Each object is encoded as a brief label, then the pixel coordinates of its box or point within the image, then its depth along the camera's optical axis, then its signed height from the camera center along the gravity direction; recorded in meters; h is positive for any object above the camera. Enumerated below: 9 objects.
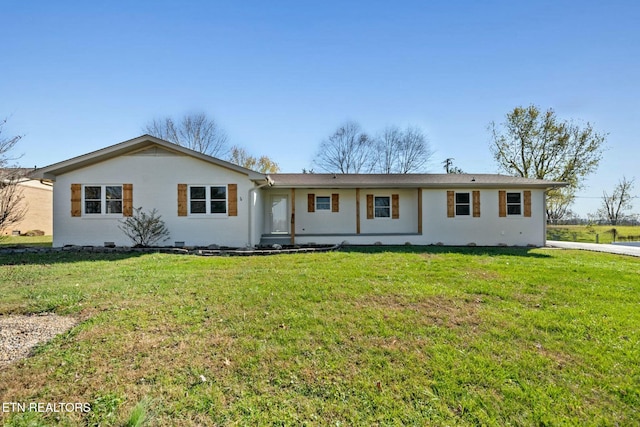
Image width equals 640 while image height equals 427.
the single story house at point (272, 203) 11.95 +0.93
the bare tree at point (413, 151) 32.47 +7.55
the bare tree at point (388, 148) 32.84 +8.03
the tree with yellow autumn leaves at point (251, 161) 33.43 +7.11
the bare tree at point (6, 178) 11.63 +1.95
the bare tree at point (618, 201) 38.78 +2.48
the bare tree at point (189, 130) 30.11 +9.31
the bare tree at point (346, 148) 32.72 +8.01
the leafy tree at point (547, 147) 24.45 +6.06
